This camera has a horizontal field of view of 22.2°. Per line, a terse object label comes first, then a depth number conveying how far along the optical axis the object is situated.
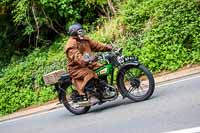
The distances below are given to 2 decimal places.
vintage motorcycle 10.10
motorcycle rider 10.32
